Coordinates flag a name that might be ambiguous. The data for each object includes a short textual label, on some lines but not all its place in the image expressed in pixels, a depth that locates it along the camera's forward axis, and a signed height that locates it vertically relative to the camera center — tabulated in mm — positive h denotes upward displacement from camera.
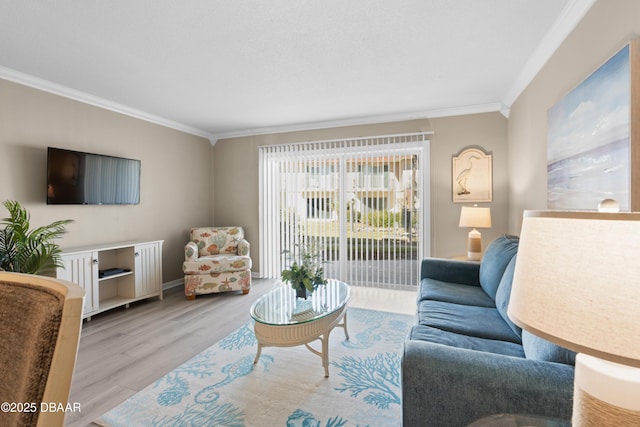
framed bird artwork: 3900 +510
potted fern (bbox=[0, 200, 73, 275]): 2512 -258
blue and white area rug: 1766 -1157
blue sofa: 1087 -635
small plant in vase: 2525 -511
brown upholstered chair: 664 -302
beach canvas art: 1451 +420
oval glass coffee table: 2092 -731
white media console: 3189 -650
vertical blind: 4234 +150
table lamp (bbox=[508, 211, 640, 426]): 527 -164
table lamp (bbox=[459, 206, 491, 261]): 3414 -94
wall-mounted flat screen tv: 3148 +432
